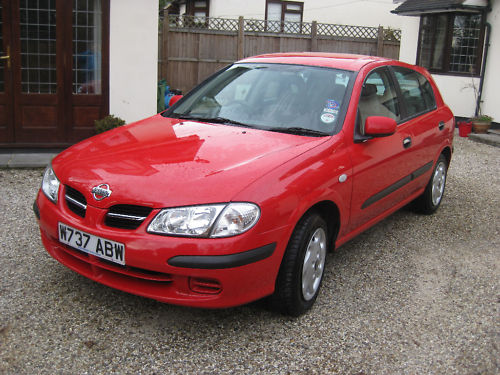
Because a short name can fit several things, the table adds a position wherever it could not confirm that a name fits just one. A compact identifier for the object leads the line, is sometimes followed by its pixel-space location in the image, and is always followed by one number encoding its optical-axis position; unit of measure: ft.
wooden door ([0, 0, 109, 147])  24.76
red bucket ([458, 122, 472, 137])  38.68
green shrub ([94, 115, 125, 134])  25.52
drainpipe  41.19
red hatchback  9.64
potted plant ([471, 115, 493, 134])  38.60
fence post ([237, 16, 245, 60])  49.25
